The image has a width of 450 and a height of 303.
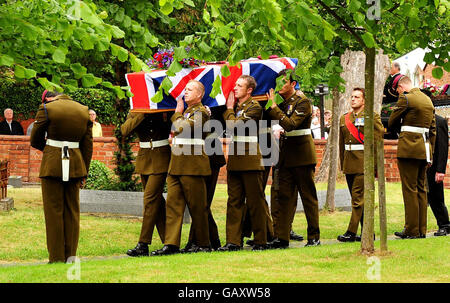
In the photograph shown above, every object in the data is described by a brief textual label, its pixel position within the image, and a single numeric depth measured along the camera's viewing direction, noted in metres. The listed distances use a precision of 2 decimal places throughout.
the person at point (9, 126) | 21.77
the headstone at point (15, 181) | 18.50
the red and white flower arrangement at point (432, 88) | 21.37
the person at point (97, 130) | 21.52
